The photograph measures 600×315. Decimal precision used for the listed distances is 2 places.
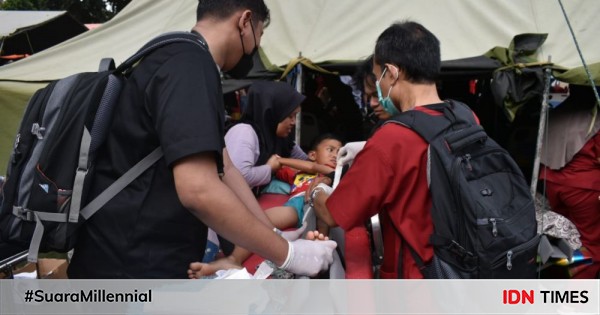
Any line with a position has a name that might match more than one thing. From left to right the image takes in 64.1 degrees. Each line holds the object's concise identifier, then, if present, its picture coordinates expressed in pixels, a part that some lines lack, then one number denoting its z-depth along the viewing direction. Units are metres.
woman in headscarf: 3.34
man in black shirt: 1.30
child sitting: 3.08
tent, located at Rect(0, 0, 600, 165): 4.09
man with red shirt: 1.77
